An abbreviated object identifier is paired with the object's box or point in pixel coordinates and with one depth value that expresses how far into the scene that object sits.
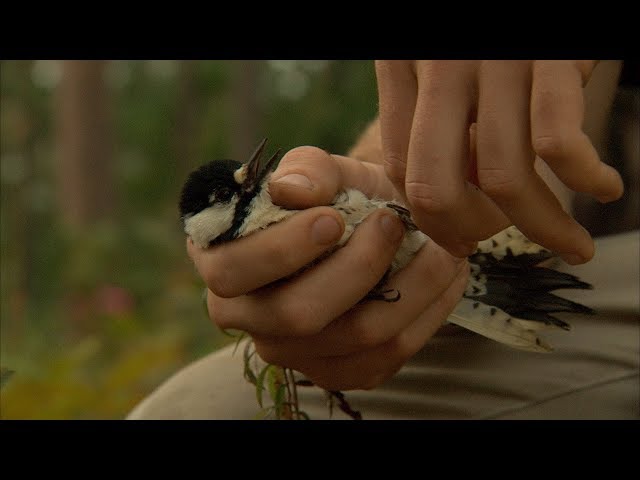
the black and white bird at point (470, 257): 1.57
